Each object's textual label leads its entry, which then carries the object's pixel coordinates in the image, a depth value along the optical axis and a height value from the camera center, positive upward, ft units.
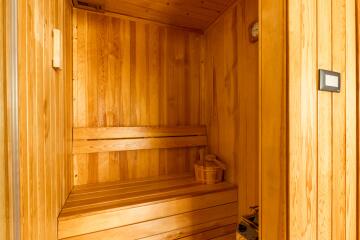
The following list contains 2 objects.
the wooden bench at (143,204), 4.40 -1.98
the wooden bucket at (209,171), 6.23 -1.56
